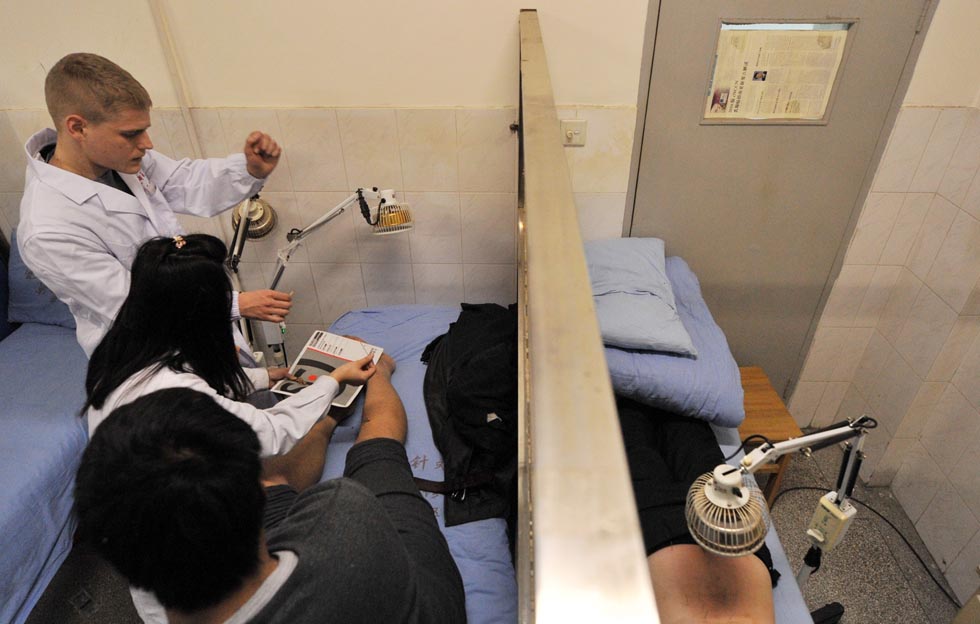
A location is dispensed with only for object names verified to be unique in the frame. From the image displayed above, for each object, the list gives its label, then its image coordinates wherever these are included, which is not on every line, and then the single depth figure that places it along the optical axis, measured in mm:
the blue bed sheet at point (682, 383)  1582
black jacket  1403
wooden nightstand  1956
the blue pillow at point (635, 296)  1642
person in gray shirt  673
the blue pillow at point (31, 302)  2195
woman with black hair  1156
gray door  1791
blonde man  1360
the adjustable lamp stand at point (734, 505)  836
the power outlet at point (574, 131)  1963
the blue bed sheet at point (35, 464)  1496
